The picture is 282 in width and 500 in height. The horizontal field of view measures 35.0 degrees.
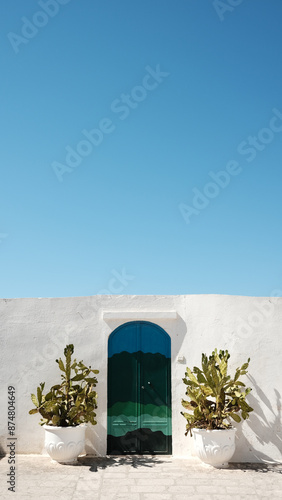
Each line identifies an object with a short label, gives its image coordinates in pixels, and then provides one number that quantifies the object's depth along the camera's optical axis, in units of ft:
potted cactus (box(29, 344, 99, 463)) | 23.79
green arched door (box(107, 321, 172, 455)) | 26.27
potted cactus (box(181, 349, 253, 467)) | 23.39
